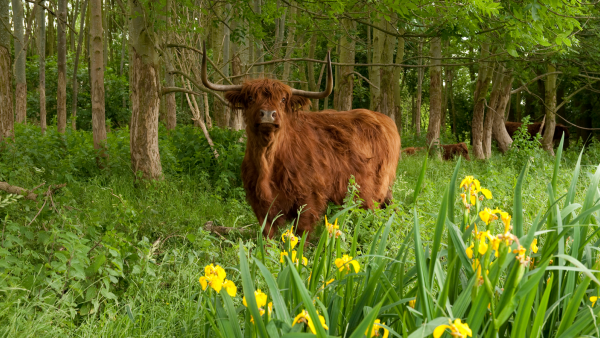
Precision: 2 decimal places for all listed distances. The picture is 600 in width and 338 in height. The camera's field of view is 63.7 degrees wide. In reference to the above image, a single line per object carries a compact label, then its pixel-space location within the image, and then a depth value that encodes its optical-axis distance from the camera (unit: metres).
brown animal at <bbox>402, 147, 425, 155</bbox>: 11.51
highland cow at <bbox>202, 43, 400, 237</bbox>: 4.38
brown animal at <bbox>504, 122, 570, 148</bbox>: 15.33
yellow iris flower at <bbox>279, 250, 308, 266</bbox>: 1.83
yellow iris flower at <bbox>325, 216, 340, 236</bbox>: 1.84
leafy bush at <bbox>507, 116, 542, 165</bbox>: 7.69
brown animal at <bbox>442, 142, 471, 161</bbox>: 11.64
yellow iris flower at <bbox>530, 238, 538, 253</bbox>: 1.45
